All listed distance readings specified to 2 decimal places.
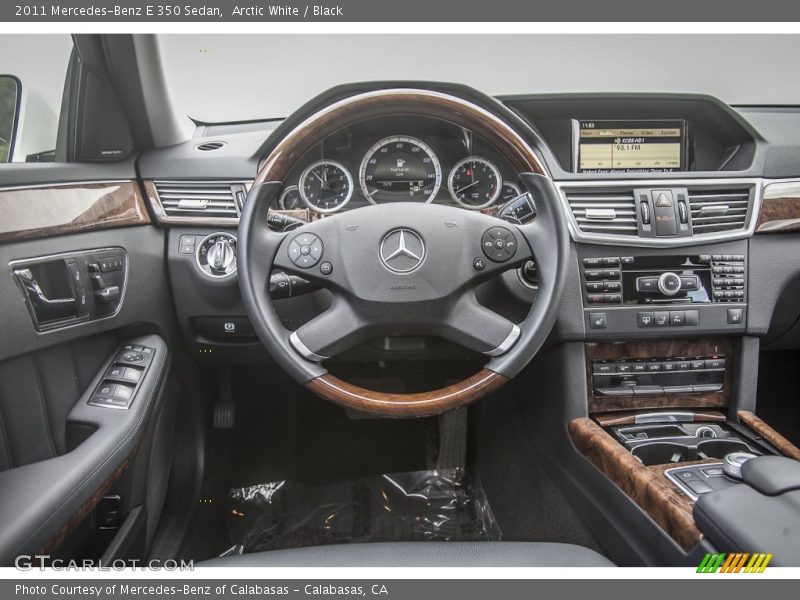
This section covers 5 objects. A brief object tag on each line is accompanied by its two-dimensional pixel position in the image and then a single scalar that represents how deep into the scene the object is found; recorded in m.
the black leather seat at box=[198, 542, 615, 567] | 1.09
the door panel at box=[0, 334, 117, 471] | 1.23
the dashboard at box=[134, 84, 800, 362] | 1.60
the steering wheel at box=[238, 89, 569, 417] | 1.26
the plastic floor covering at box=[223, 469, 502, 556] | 1.91
